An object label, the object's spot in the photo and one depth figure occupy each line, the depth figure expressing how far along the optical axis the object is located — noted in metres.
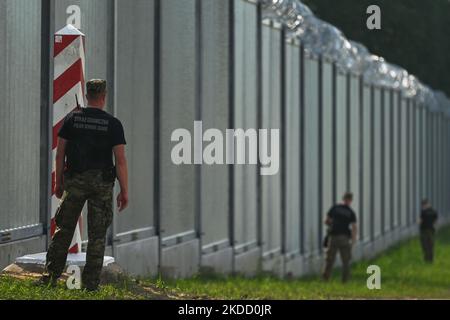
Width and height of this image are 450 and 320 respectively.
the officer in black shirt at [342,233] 30.02
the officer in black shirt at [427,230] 40.72
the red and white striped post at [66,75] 14.80
